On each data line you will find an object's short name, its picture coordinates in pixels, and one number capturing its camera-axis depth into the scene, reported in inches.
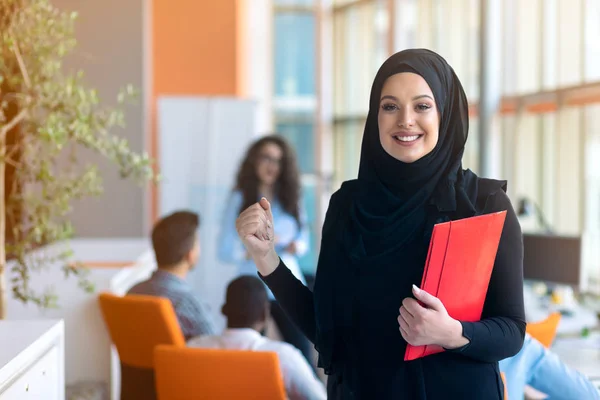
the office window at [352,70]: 363.6
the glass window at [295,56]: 389.7
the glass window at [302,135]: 393.4
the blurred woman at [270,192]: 188.7
